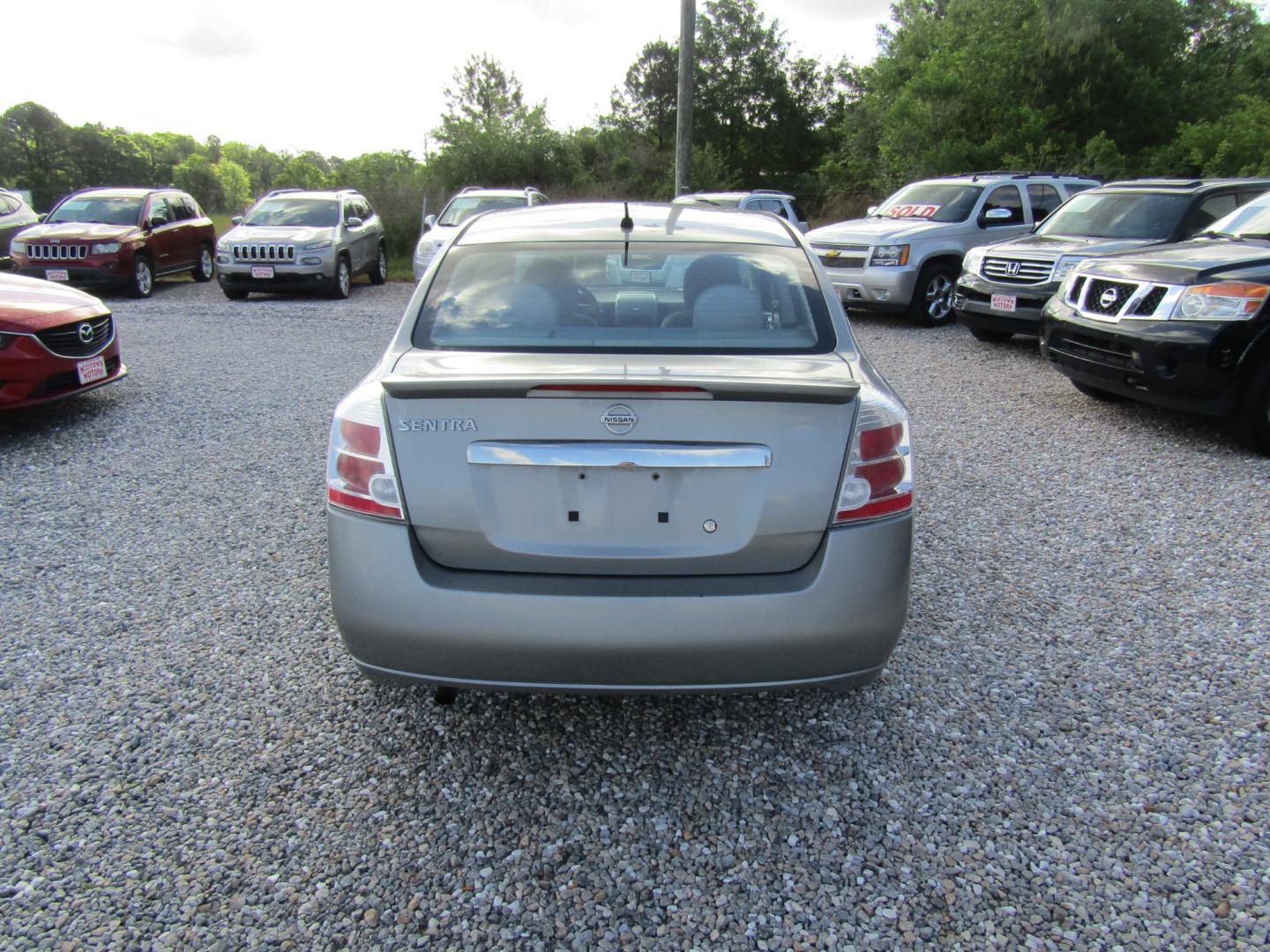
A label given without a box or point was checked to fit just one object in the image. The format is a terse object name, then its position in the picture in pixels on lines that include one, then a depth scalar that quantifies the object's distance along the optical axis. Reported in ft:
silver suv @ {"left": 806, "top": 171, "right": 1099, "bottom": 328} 38.27
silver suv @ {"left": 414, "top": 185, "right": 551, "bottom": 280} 49.19
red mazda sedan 19.75
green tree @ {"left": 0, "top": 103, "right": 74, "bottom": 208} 186.29
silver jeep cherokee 45.68
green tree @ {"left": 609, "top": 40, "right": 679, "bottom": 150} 166.50
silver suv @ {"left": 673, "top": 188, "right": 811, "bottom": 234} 52.90
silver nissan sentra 7.87
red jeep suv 44.86
